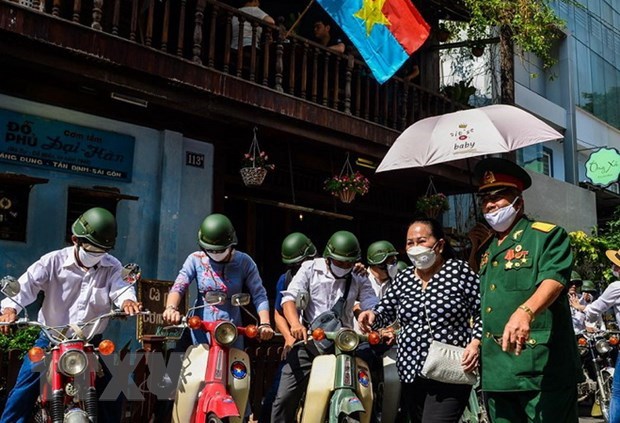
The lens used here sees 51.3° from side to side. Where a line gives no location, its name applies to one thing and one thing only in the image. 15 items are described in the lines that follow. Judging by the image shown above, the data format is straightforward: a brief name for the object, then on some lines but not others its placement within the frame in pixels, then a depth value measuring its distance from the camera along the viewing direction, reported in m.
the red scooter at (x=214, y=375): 4.58
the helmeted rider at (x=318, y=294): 5.30
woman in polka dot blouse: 4.11
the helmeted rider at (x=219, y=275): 5.16
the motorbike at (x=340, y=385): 4.75
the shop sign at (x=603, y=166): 18.23
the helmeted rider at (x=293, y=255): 6.61
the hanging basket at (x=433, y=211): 11.51
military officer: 3.50
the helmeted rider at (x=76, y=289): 4.60
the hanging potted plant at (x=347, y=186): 9.82
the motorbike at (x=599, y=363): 8.20
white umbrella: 5.79
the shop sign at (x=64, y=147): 7.52
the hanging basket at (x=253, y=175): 8.94
